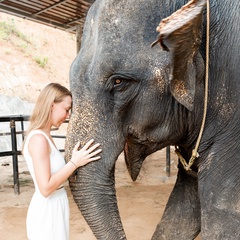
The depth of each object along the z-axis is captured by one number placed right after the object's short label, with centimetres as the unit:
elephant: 142
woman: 179
